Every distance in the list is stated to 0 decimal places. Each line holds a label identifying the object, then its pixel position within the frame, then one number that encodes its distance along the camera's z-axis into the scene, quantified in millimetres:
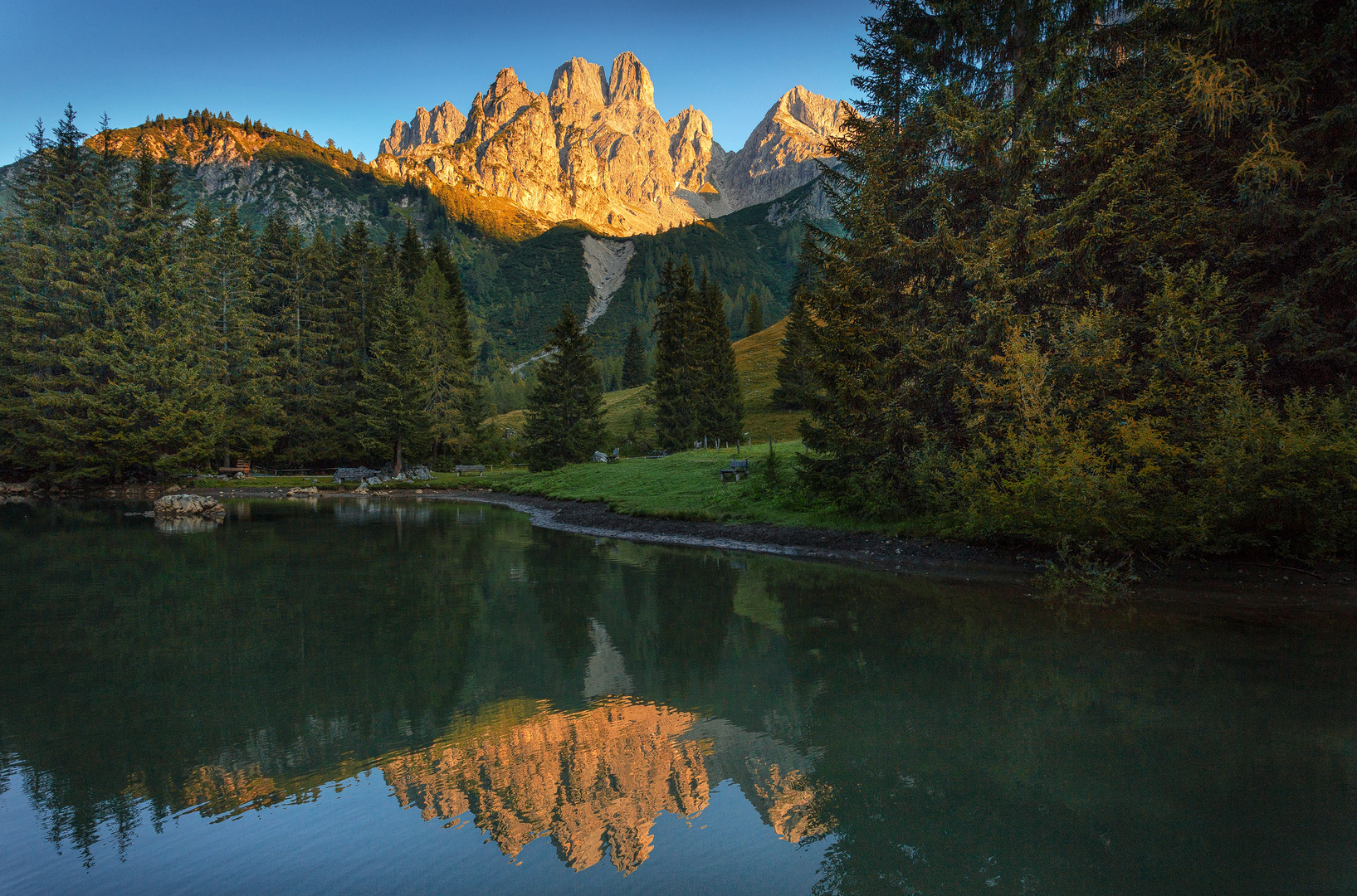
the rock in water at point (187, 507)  34500
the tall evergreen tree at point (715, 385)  57375
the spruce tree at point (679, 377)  57094
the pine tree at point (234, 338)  56719
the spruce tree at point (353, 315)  62375
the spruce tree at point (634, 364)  114938
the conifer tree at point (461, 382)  61094
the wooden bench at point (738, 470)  31312
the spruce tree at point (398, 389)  56906
